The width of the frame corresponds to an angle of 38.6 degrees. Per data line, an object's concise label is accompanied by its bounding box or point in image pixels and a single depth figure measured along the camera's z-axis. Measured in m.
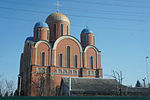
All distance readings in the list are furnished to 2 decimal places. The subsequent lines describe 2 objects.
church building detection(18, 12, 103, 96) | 33.00
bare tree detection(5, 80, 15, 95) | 37.99
